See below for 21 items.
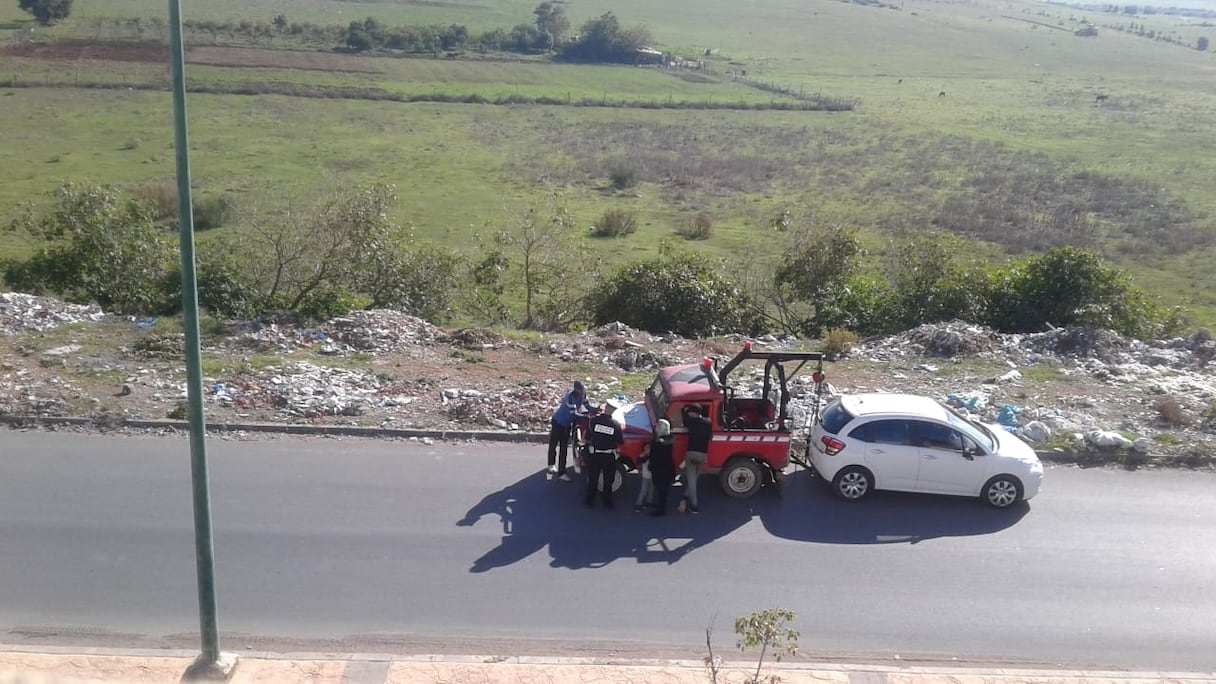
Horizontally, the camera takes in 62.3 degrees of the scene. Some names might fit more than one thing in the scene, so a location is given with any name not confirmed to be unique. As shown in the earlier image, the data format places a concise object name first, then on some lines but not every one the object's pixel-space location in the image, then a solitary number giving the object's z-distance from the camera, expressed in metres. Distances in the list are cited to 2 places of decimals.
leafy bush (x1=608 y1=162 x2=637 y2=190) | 54.81
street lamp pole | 7.52
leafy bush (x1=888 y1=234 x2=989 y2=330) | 22.64
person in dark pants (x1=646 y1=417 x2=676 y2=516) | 12.16
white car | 12.77
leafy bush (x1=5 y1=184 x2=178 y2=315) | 22.64
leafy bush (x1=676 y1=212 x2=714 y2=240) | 42.84
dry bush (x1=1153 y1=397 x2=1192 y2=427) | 15.93
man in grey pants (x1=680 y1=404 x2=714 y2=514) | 12.37
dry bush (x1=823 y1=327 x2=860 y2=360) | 20.00
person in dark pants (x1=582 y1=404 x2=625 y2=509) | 12.31
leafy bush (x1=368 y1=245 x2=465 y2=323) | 23.80
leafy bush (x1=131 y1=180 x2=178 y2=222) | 40.72
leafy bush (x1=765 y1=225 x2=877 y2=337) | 24.77
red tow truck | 12.82
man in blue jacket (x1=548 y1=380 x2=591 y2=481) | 13.23
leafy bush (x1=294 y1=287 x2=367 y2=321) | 22.05
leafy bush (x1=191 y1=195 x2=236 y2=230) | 40.53
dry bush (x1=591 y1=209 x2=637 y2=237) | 42.28
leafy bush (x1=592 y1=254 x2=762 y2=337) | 23.12
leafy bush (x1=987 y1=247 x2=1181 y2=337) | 21.75
